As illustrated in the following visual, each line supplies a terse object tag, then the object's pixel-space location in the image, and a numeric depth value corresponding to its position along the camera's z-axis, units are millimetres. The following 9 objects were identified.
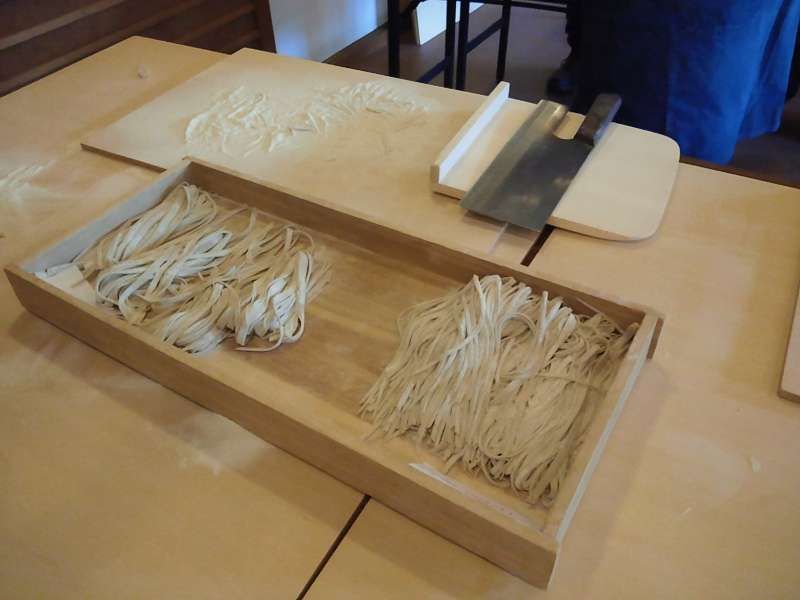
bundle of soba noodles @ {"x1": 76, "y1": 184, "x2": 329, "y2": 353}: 816
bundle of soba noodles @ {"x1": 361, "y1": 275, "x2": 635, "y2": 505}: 661
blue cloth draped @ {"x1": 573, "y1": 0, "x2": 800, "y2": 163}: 1369
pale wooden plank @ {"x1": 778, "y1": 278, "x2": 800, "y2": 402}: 717
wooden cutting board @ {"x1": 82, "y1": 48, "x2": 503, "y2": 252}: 1015
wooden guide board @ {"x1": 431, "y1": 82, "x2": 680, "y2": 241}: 959
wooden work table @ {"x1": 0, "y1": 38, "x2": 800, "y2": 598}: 585
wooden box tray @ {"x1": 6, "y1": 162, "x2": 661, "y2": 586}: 569
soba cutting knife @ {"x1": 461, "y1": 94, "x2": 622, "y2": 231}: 967
